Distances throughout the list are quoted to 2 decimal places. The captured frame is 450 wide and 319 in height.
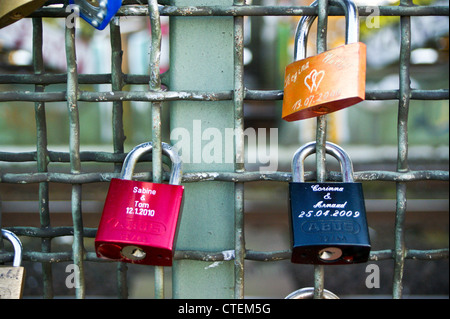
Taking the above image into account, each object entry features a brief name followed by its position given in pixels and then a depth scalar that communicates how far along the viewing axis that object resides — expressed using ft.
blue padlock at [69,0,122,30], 1.81
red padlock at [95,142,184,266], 1.73
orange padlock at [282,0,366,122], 1.66
